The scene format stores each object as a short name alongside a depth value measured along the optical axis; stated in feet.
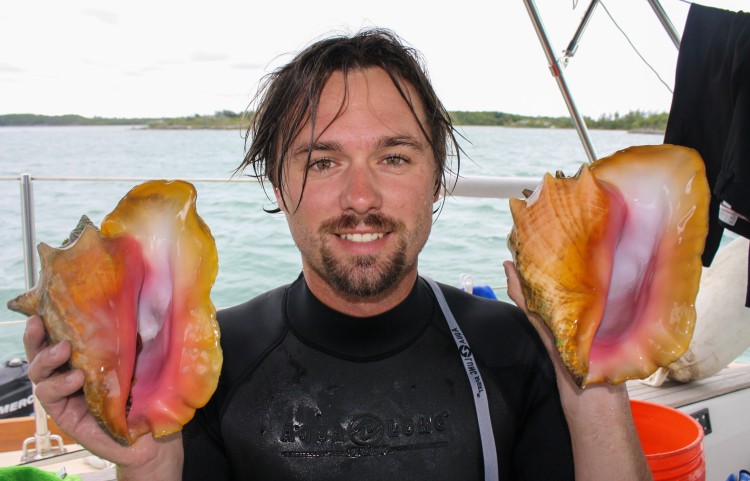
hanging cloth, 4.99
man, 3.85
